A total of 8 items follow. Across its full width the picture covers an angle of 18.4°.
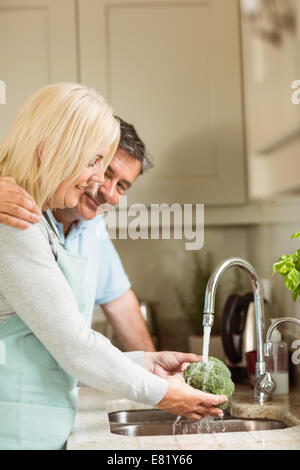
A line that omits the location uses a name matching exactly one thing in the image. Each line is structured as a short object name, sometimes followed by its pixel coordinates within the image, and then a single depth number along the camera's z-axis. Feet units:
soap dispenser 7.69
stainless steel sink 7.39
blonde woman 6.21
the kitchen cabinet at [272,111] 7.22
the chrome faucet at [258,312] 6.89
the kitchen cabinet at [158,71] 7.87
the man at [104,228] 6.42
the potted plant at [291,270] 6.90
